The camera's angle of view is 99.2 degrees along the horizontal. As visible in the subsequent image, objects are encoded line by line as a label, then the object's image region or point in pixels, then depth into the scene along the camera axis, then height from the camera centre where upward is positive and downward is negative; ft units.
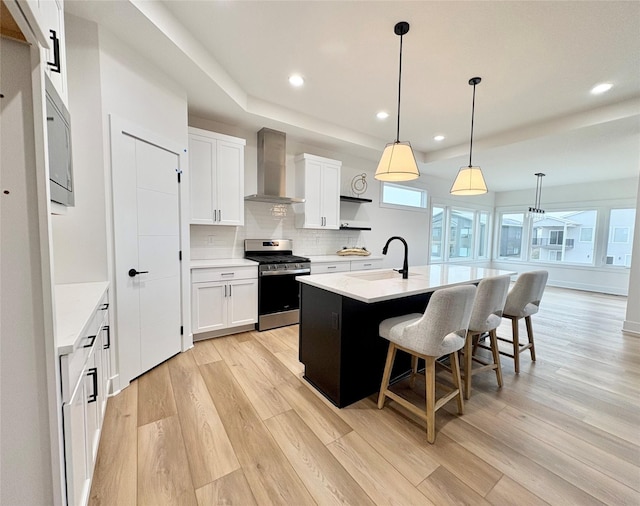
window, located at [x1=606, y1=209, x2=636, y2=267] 21.21 +0.63
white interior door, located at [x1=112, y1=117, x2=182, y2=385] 7.18 -0.50
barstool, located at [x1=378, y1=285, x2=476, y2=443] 5.37 -2.02
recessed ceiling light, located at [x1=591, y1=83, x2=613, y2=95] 9.43 +5.51
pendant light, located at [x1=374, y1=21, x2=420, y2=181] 7.25 +2.16
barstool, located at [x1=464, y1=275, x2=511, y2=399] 6.73 -1.81
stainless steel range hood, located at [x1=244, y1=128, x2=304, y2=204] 12.61 +3.27
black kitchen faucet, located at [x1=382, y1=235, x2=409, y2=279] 7.99 -0.87
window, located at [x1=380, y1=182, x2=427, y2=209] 19.24 +3.26
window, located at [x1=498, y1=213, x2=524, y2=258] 27.43 +0.72
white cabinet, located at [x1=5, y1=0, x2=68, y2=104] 2.43 +2.77
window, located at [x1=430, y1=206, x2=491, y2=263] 23.48 +0.68
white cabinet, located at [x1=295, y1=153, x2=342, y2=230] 13.92 +2.47
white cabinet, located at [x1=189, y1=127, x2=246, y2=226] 10.52 +2.32
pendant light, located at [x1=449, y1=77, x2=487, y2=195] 9.20 +2.03
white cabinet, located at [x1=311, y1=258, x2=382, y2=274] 13.24 -1.43
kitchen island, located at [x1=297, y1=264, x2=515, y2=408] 6.47 -2.25
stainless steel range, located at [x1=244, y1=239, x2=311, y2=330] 11.59 -2.15
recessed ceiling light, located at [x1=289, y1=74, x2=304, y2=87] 9.54 +5.64
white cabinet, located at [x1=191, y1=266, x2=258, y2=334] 10.17 -2.44
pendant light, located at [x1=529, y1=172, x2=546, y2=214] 20.42 +4.67
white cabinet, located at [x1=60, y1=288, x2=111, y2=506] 3.27 -2.54
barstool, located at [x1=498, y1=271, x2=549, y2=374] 8.25 -1.70
